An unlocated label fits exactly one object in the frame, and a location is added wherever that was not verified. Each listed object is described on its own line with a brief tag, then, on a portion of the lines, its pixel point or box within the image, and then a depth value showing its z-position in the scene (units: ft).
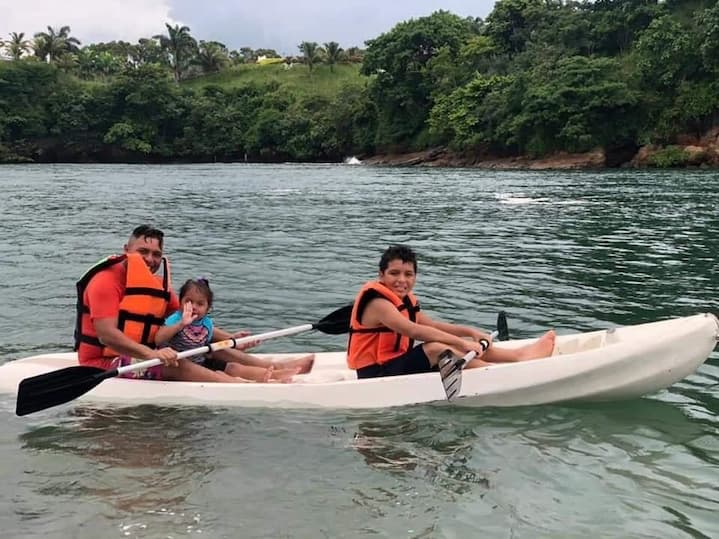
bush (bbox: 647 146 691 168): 126.82
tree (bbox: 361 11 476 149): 187.62
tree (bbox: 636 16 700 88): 132.16
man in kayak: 17.21
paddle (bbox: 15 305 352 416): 17.04
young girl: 18.08
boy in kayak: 17.42
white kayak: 17.51
